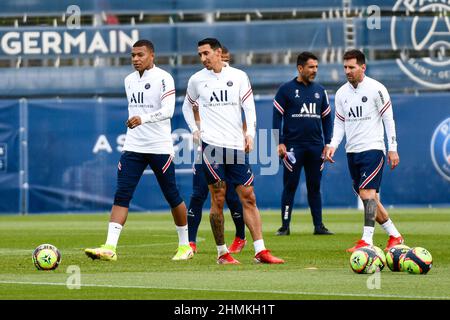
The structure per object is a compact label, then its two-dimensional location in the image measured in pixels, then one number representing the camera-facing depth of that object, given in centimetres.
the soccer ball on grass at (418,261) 1111
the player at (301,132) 1761
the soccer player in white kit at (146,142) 1327
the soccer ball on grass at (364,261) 1125
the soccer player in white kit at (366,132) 1391
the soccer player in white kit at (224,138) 1255
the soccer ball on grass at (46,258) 1191
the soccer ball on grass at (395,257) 1141
